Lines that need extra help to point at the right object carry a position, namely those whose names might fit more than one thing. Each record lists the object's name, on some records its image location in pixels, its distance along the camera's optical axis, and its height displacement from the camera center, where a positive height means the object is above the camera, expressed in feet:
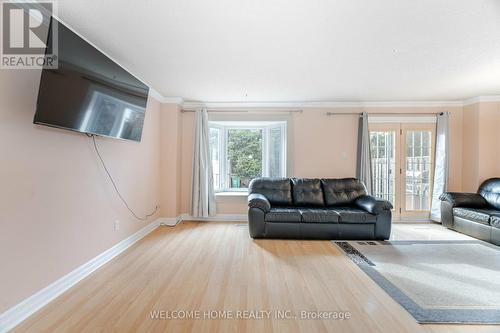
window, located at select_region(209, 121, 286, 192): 17.51 +0.83
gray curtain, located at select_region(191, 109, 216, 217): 15.70 -0.23
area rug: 6.49 -3.85
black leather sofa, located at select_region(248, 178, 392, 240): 12.15 -2.85
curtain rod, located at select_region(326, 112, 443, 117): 15.85 +3.56
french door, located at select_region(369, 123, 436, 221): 16.01 +0.07
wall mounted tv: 6.01 +2.13
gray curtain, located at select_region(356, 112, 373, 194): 15.51 +0.42
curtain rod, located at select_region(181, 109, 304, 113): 16.11 +3.72
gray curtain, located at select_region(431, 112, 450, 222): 15.29 +0.29
